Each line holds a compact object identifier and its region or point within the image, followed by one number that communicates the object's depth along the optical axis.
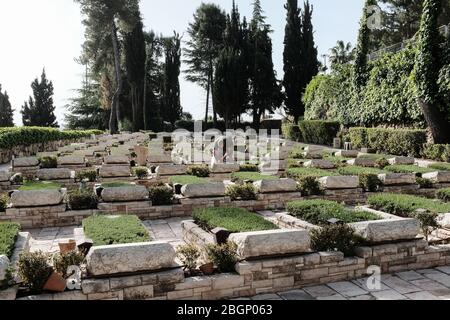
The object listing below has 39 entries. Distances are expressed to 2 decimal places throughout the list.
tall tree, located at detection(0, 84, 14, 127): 50.41
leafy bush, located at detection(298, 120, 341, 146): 31.69
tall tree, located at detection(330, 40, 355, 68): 55.59
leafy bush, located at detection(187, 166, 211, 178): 13.20
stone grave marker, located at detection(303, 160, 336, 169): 14.98
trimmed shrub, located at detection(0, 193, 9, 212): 8.65
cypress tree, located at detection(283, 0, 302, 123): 42.31
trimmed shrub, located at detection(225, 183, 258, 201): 10.12
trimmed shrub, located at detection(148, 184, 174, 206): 9.48
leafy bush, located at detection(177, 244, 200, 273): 5.25
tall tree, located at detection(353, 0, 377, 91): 29.25
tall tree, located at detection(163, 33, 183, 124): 51.44
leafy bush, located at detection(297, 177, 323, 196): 10.66
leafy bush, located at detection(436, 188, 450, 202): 9.95
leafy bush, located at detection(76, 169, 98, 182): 12.43
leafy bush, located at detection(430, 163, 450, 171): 14.49
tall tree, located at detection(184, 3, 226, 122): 50.12
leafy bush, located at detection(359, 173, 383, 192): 11.23
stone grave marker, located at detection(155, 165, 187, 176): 12.99
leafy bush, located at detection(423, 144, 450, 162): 19.19
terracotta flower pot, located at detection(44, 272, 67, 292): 4.52
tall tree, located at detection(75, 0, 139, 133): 36.84
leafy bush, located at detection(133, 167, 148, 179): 13.14
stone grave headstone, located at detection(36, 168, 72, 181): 12.28
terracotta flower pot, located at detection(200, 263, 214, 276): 5.21
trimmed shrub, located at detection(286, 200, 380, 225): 7.21
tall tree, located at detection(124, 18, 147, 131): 46.69
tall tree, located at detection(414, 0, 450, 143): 20.38
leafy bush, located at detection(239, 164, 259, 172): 14.24
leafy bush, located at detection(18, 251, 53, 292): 4.54
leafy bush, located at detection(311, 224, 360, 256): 5.89
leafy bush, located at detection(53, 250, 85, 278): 4.84
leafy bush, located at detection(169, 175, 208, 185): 10.98
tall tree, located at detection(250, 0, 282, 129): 45.62
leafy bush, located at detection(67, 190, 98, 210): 9.02
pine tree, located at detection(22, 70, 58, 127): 54.31
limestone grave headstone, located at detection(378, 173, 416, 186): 11.49
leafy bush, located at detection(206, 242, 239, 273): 5.32
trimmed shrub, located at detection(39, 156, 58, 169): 15.00
